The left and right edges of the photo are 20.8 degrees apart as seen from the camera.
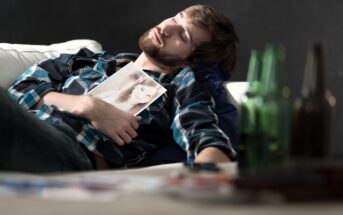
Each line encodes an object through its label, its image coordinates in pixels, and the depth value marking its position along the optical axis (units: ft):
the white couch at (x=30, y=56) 8.65
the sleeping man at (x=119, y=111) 6.42
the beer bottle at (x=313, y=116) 4.99
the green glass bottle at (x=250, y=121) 5.23
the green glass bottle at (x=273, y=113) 5.12
